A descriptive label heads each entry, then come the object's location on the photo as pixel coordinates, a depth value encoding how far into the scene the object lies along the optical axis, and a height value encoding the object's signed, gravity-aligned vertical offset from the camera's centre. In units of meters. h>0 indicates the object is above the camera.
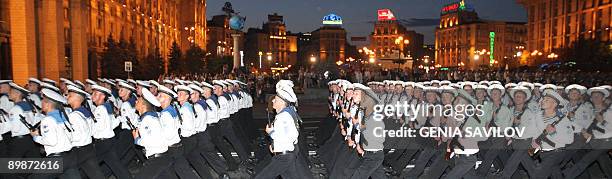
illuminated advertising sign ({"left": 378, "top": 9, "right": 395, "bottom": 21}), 143.62 +14.91
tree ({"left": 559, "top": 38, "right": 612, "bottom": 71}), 47.78 +1.20
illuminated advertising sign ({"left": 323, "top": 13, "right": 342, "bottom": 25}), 139.75 +13.42
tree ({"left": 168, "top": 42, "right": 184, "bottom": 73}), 45.17 +0.72
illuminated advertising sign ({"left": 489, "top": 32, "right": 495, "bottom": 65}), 105.75 +4.90
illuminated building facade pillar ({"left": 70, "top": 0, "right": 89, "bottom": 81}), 30.59 +1.67
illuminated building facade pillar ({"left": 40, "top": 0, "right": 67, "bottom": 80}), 27.02 +1.57
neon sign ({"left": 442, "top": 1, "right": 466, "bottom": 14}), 142.50 +17.10
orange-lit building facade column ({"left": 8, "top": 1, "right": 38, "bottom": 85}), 23.62 +1.38
